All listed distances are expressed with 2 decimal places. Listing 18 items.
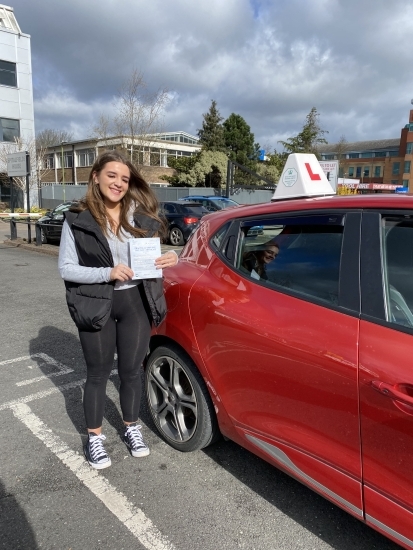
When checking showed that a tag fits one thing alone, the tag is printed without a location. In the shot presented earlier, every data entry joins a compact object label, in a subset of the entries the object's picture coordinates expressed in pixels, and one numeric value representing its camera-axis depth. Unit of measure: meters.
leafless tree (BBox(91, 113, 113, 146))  18.22
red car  1.59
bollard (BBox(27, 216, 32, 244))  13.67
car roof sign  2.55
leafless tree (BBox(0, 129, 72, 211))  30.34
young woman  2.30
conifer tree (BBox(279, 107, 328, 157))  31.83
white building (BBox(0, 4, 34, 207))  31.06
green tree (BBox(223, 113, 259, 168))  42.56
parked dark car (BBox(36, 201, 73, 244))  13.33
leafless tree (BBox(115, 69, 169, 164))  17.22
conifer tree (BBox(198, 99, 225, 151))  42.38
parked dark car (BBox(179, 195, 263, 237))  15.42
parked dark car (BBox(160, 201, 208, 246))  13.02
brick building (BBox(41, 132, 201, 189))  41.59
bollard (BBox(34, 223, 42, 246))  13.28
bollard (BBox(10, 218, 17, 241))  15.14
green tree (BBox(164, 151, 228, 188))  34.57
